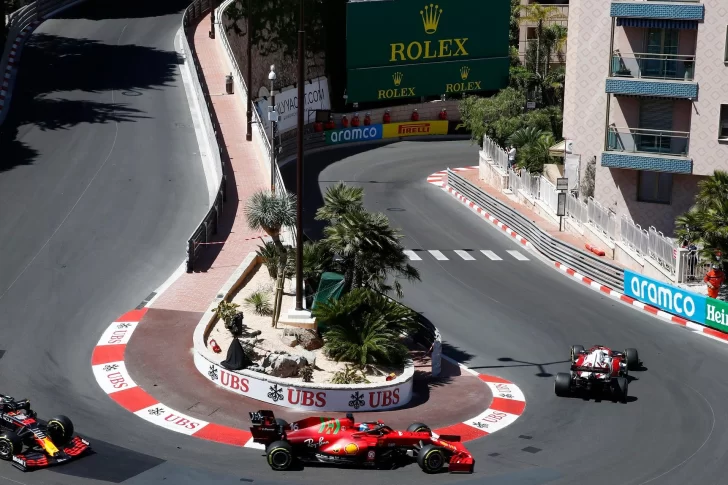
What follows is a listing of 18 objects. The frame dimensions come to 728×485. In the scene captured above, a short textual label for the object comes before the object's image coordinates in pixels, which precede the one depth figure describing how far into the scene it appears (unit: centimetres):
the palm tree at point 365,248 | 3269
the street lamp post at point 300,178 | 3144
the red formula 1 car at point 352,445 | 2473
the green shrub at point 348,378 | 2912
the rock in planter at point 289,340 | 3186
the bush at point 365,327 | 3070
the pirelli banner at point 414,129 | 7350
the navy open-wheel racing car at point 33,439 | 2381
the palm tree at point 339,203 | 3425
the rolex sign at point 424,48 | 7175
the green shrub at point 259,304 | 3422
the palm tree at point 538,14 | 8438
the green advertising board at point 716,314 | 3662
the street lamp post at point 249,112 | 5341
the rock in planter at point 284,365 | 2909
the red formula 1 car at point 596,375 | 3034
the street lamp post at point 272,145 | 4269
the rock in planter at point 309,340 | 3191
